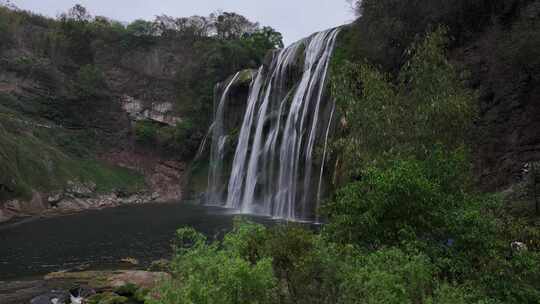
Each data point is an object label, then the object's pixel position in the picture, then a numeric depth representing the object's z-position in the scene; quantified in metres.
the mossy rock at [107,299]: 12.26
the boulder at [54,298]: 12.24
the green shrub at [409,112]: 9.40
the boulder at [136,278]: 13.65
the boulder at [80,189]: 38.06
